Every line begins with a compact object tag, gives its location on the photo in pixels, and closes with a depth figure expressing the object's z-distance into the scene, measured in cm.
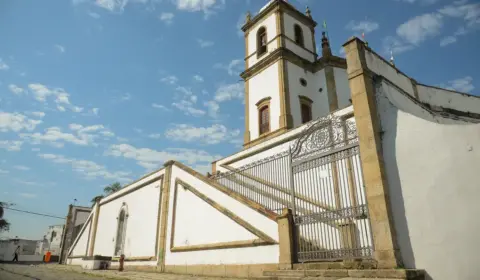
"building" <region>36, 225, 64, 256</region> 4794
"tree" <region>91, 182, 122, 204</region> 4220
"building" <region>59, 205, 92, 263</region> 2576
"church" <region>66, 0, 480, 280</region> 492
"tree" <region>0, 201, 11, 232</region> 4069
